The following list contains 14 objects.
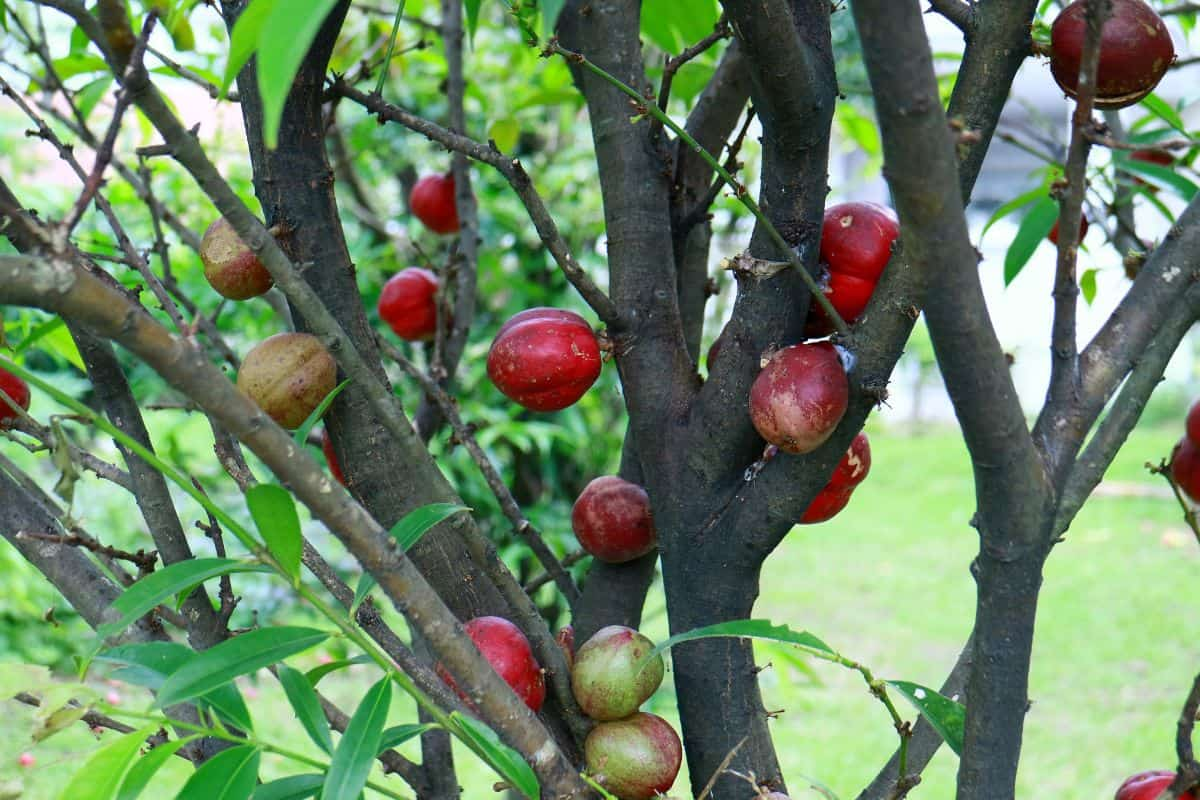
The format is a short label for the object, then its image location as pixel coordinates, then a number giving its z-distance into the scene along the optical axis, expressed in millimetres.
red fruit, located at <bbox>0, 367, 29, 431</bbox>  921
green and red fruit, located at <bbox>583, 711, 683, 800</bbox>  902
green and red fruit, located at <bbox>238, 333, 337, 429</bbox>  910
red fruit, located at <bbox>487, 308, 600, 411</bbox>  1029
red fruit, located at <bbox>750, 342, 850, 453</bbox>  793
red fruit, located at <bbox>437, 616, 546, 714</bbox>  870
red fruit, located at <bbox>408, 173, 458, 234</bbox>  1753
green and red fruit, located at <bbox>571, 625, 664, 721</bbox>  907
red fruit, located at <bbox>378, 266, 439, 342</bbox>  1527
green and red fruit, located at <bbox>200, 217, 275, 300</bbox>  976
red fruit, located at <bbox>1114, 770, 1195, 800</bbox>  869
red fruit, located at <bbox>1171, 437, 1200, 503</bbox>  1149
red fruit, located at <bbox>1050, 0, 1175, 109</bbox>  835
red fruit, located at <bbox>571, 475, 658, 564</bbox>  1077
